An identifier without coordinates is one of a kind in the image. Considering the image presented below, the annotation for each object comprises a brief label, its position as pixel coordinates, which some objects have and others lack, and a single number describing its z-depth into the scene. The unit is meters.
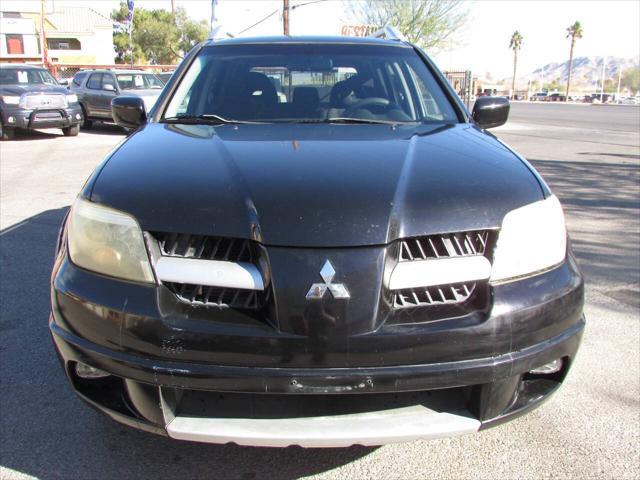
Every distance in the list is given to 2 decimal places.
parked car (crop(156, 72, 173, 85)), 18.24
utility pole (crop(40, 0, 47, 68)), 25.62
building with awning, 51.01
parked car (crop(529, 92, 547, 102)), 85.88
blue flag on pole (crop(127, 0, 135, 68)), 27.05
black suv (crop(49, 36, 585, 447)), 1.77
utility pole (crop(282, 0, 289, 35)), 25.54
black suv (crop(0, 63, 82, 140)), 13.83
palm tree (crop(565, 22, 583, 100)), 79.38
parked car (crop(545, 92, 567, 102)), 84.19
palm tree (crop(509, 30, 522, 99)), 86.50
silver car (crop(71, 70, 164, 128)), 16.05
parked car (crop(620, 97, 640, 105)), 73.53
